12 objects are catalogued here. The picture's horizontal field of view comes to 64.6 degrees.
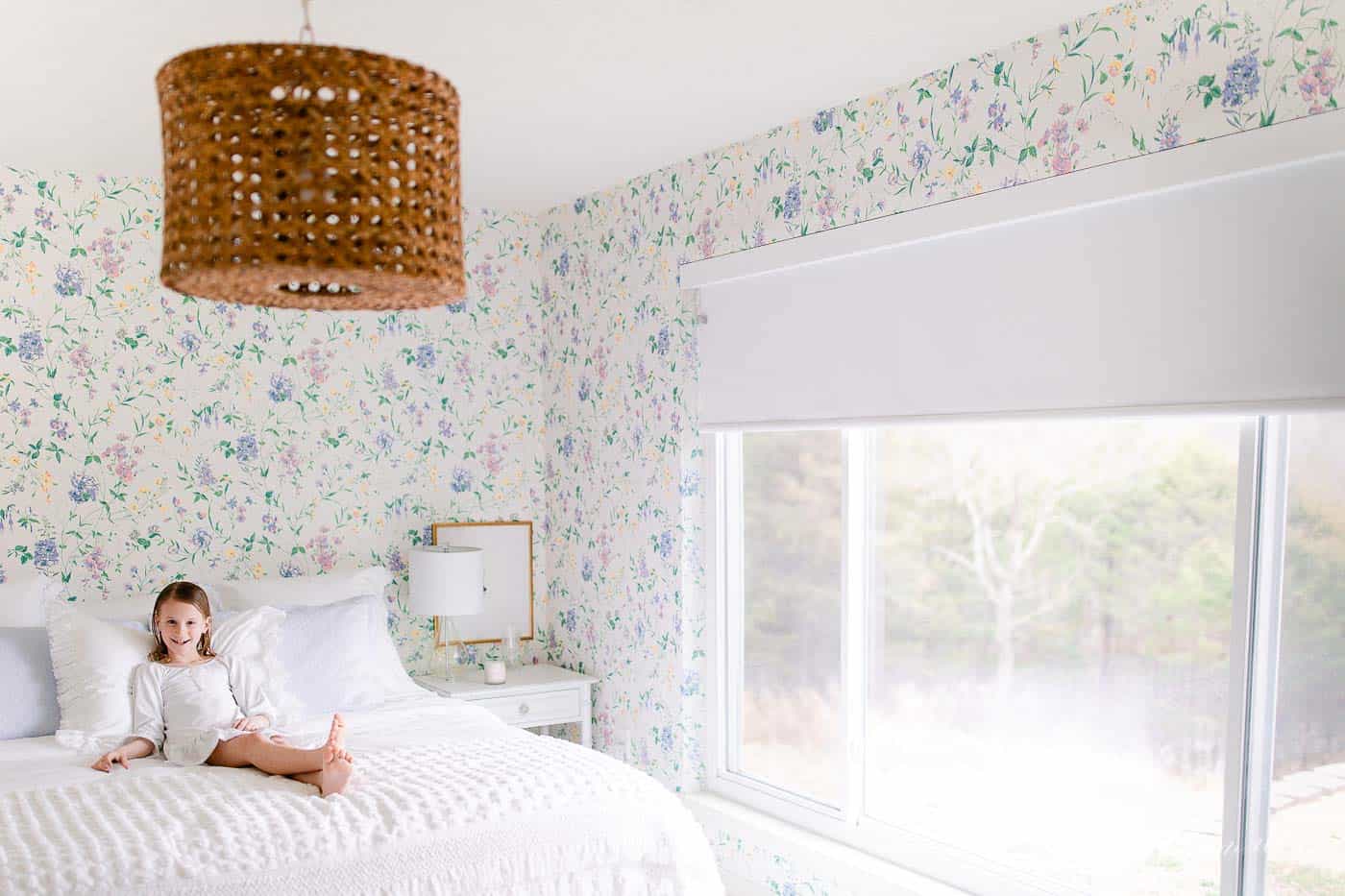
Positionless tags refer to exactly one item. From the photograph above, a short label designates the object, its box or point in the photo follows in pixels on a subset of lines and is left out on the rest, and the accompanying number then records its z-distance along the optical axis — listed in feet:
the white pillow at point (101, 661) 9.73
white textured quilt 6.73
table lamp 13.00
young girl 8.35
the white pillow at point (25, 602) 10.74
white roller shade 6.84
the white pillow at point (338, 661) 10.94
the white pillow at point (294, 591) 11.94
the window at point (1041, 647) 7.27
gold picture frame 14.12
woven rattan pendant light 5.11
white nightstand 12.92
